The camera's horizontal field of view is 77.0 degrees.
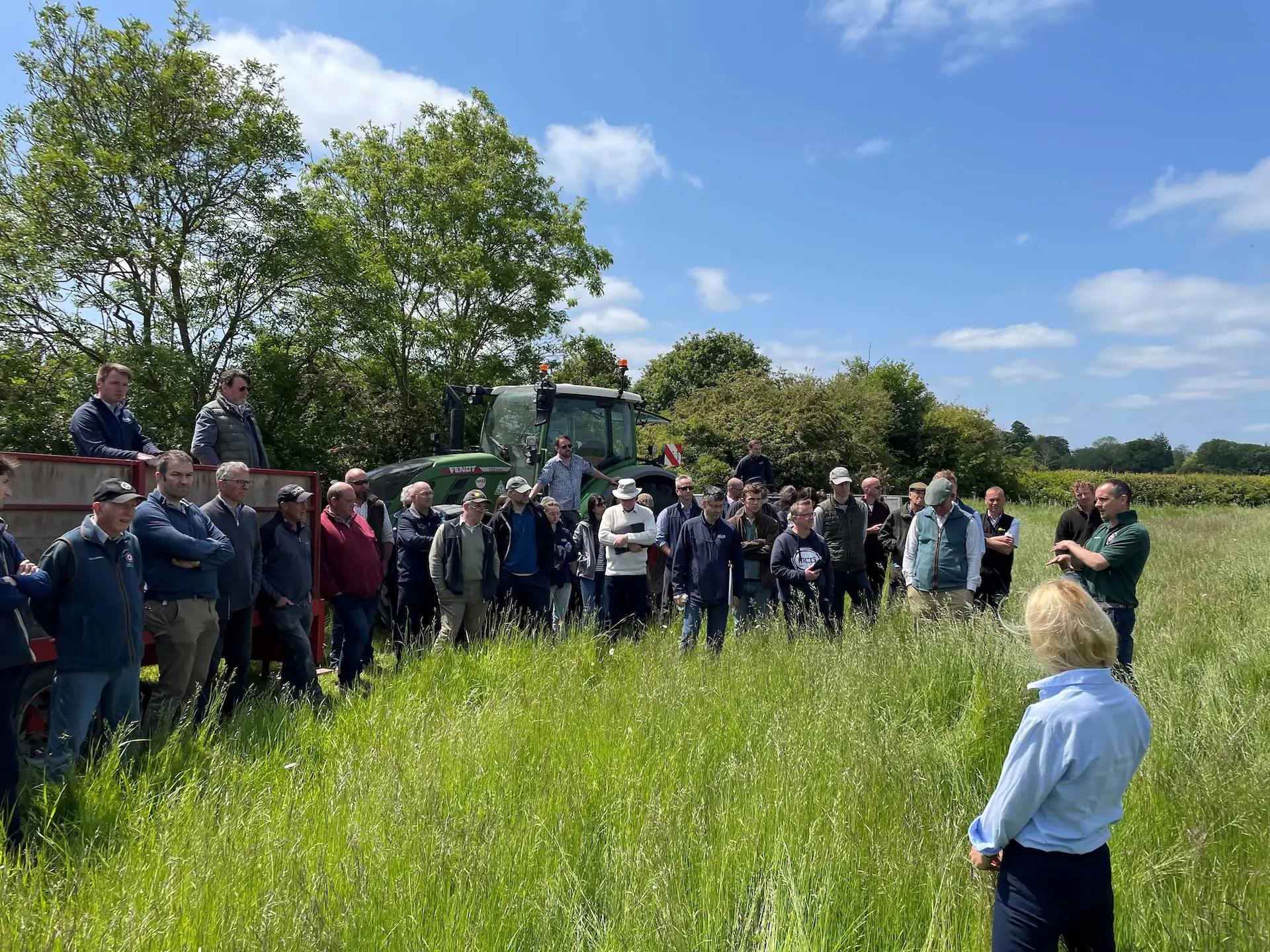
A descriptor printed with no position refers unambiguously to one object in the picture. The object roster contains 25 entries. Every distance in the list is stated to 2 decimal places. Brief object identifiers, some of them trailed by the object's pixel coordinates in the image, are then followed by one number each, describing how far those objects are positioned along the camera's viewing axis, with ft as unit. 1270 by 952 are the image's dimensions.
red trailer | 14.73
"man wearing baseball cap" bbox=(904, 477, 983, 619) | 22.21
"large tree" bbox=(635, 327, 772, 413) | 123.24
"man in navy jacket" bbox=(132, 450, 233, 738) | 15.25
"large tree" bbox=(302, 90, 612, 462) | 60.64
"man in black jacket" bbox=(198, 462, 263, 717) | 17.07
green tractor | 30.73
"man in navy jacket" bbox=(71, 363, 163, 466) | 17.12
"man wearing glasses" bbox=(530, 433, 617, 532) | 29.04
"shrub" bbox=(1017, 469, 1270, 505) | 129.90
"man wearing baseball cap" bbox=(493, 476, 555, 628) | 24.91
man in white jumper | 24.40
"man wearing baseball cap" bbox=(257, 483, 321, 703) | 18.52
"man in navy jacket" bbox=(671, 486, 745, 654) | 22.97
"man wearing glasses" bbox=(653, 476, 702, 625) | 26.53
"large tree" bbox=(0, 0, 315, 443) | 41.27
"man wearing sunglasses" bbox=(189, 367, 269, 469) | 19.62
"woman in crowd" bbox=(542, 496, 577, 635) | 26.23
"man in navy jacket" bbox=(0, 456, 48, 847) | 11.39
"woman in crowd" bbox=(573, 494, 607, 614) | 27.37
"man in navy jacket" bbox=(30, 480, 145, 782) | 13.10
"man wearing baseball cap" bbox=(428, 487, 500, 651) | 22.84
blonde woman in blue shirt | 7.06
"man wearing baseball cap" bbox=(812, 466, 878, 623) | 25.49
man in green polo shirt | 17.88
